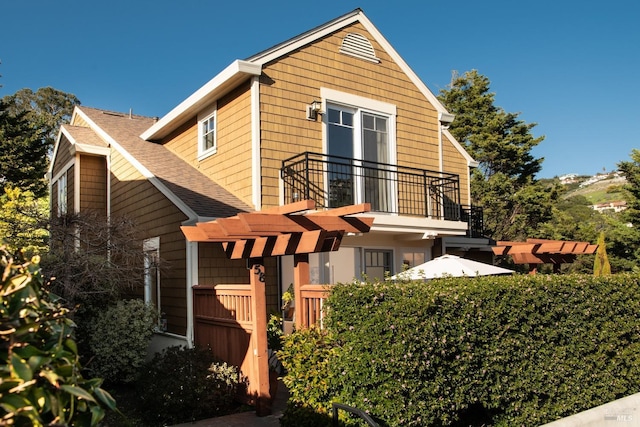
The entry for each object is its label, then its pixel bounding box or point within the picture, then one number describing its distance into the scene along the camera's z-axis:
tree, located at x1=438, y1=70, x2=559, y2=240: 27.33
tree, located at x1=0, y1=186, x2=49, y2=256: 8.81
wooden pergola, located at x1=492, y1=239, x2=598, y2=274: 13.71
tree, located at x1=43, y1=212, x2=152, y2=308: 8.71
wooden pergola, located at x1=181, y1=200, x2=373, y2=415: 6.88
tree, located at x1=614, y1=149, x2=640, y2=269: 20.98
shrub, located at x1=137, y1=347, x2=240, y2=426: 7.23
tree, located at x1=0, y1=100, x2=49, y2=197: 23.39
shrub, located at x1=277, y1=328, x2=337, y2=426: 6.11
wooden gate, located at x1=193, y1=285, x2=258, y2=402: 7.67
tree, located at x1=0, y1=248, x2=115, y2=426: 1.88
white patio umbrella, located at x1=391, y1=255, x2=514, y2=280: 10.21
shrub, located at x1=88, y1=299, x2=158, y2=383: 9.20
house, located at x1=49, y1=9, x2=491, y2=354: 10.57
